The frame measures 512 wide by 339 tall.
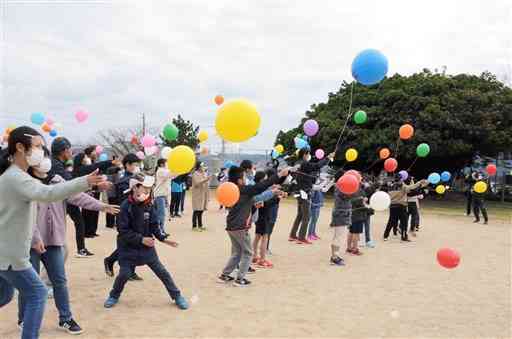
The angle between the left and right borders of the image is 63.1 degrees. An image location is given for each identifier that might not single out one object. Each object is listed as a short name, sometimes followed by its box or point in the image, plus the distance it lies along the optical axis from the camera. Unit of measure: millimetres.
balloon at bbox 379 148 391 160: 10100
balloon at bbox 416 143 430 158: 9016
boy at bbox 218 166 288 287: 5359
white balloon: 6184
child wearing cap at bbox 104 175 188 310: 4337
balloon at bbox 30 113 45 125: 9398
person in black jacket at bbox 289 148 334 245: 8258
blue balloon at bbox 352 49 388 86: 5113
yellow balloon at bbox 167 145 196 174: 4871
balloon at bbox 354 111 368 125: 8059
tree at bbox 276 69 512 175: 19312
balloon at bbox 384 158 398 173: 8312
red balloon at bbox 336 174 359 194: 5770
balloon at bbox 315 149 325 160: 11023
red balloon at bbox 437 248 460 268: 4410
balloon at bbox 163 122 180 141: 7486
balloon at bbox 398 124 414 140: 8266
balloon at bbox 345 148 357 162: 9046
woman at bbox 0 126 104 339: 2695
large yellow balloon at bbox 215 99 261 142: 4613
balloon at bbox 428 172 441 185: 9119
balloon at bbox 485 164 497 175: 9953
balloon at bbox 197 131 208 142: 8562
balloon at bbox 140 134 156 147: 8055
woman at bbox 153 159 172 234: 8391
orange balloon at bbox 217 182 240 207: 4867
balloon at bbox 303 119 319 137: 8199
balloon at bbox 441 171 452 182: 10454
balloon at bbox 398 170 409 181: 9303
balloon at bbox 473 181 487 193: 10914
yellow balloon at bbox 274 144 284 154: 11187
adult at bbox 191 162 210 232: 10297
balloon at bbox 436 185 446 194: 10698
